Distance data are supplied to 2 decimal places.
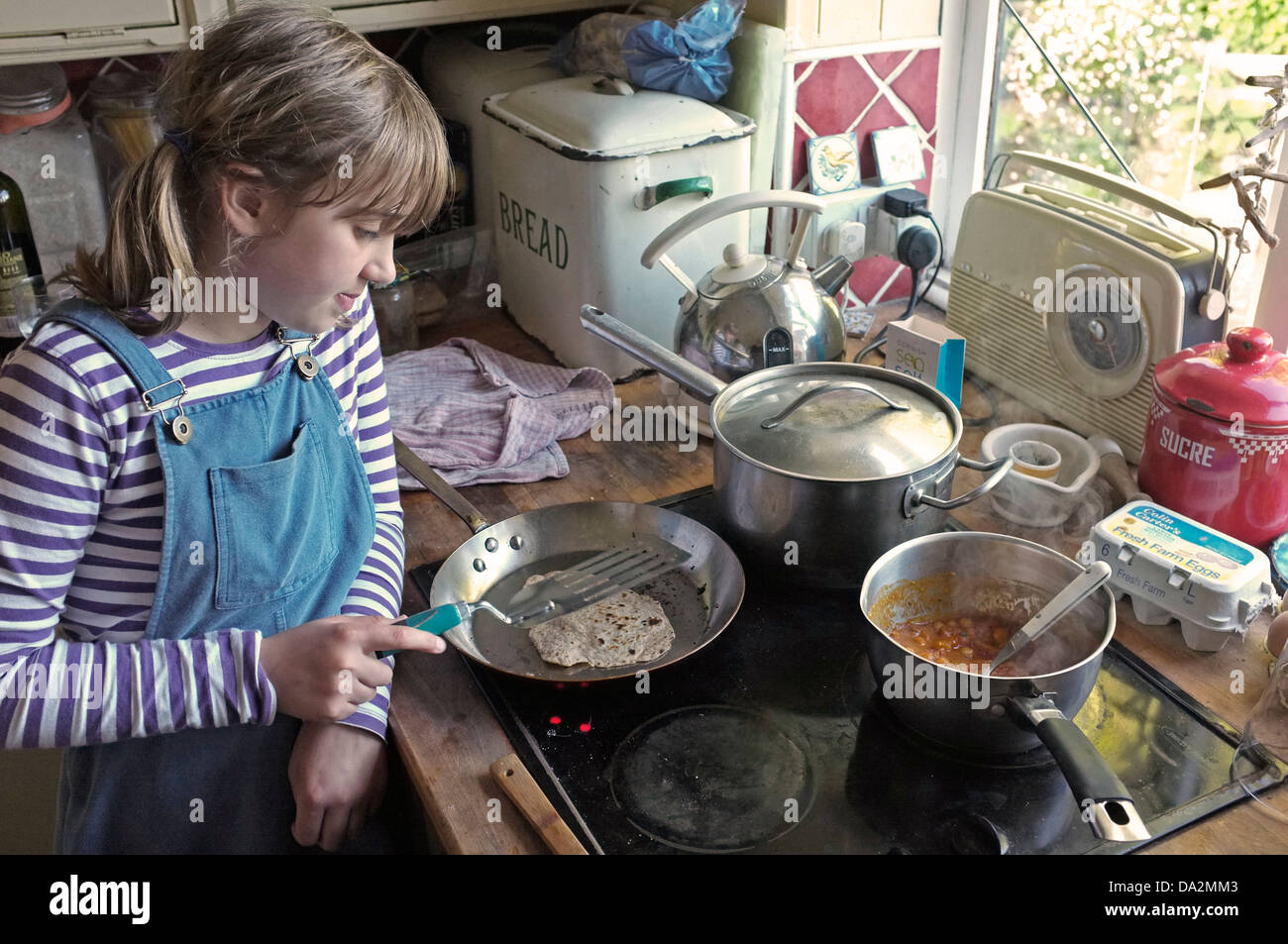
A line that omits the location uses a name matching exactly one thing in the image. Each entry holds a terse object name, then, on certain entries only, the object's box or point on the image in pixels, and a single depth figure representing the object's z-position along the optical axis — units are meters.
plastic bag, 1.32
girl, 0.78
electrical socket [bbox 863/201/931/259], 1.47
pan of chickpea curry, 0.69
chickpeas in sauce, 0.86
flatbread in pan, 0.90
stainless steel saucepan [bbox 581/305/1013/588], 0.90
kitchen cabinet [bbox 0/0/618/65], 1.18
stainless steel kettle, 1.18
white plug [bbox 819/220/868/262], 1.48
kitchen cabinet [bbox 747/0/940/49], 1.38
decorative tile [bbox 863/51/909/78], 1.46
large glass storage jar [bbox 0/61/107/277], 1.32
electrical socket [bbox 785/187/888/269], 1.48
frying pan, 0.92
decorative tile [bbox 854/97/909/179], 1.49
